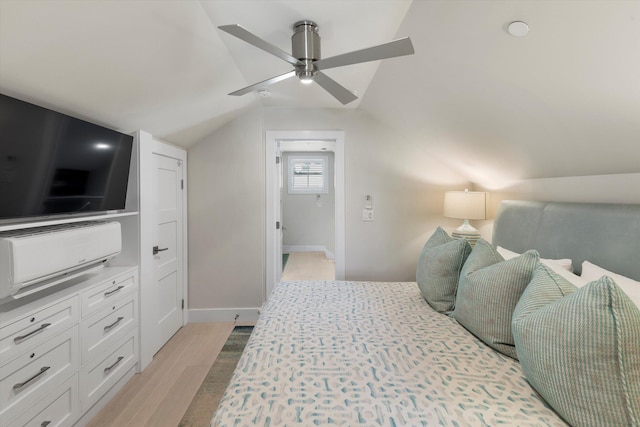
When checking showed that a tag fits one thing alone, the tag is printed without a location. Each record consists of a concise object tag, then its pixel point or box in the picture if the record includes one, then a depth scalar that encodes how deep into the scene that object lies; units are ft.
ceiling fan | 4.18
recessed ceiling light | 3.95
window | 21.12
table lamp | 9.00
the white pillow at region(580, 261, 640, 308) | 4.10
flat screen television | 4.27
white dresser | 4.37
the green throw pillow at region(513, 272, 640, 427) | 2.69
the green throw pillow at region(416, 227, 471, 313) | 5.83
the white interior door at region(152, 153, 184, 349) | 8.70
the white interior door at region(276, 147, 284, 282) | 11.12
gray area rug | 6.02
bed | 3.09
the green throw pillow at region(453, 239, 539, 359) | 4.33
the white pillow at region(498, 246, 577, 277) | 5.51
